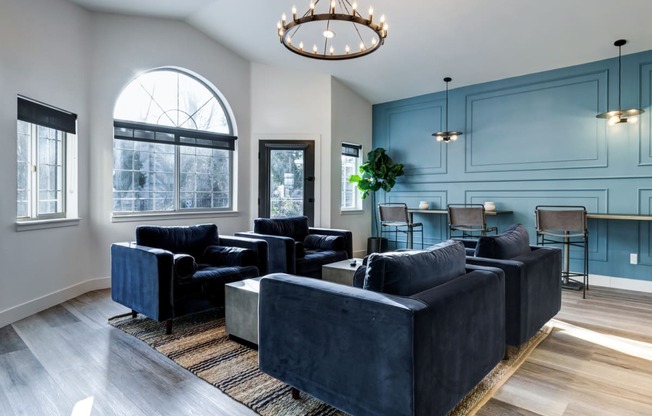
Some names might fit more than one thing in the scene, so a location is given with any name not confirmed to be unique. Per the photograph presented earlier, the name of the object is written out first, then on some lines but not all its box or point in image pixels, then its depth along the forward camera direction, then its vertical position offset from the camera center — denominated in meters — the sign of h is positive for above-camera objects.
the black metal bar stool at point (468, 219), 4.74 -0.20
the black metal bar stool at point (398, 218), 5.51 -0.21
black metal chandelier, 3.21 +2.16
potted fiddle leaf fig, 6.00 +0.51
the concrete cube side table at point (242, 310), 2.48 -0.75
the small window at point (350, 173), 6.40 +0.55
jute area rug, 1.86 -1.01
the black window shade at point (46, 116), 3.24 +0.84
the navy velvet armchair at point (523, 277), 2.31 -0.49
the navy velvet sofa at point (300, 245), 3.76 -0.47
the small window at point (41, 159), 3.35 +0.43
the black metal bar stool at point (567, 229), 4.01 -0.27
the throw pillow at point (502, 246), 2.50 -0.29
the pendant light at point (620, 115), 3.87 +0.99
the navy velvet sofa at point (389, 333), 1.39 -0.56
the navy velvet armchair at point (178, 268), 2.73 -0.55
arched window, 4.50 +0.77
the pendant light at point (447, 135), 5.20 +1.00
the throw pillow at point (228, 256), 3.33 -0.49
